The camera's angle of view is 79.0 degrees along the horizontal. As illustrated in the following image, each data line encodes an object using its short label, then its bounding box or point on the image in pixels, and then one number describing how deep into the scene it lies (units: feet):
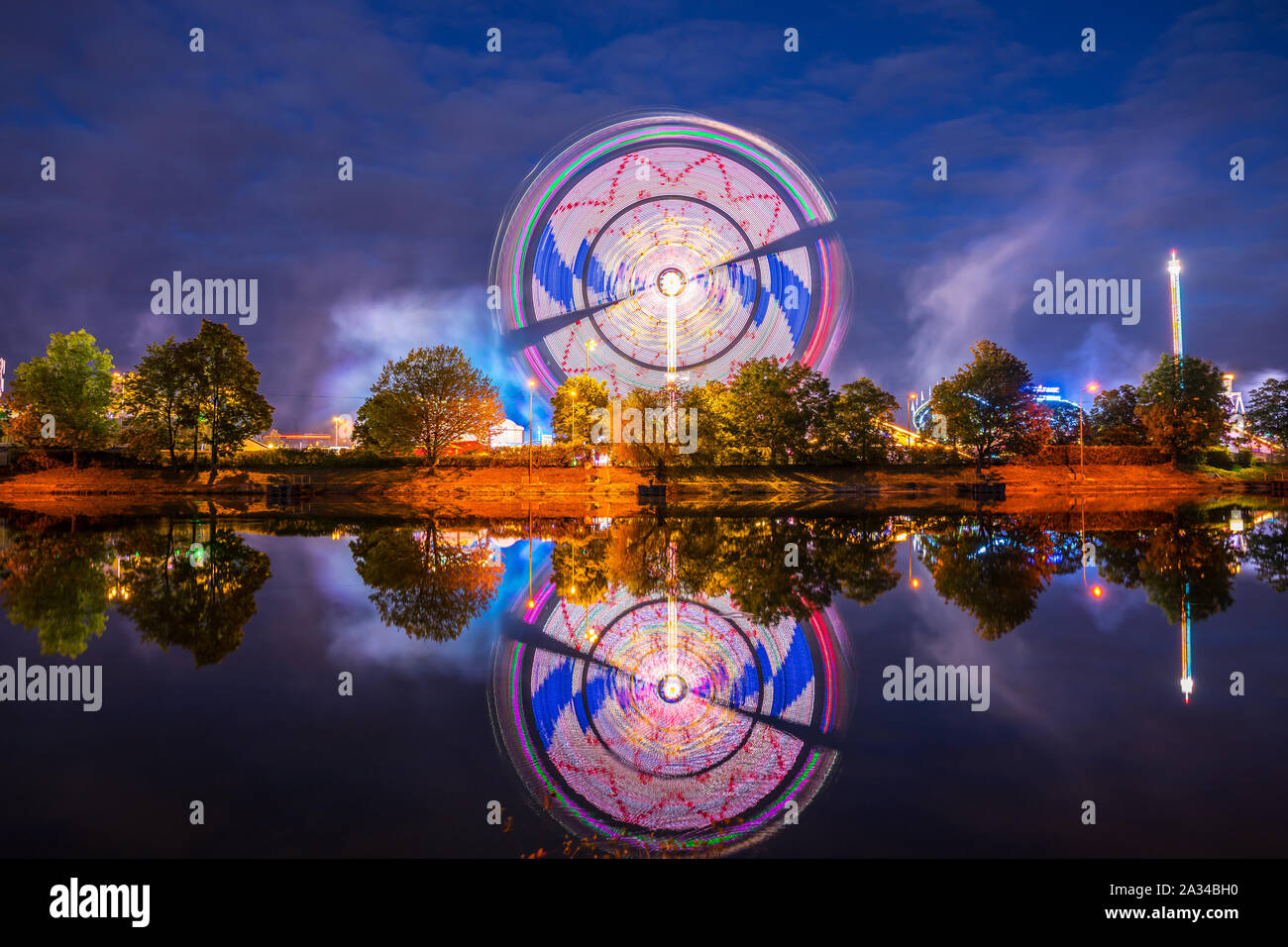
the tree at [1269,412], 243.19
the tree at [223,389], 165.27
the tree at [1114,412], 247.70
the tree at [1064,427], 220.64
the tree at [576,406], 204.95
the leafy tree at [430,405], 172.55
